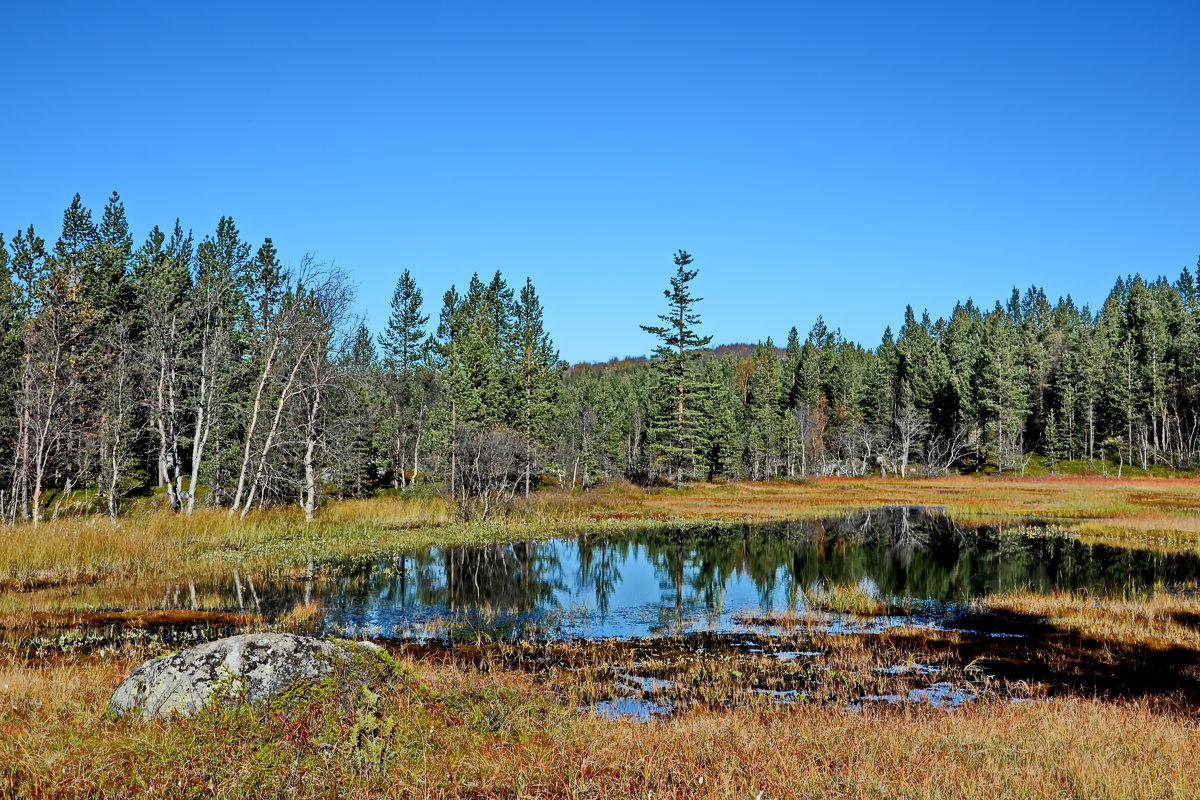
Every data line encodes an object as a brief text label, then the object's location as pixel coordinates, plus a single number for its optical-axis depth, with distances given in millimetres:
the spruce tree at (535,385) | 66750
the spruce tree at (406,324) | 82812
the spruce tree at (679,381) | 66562
